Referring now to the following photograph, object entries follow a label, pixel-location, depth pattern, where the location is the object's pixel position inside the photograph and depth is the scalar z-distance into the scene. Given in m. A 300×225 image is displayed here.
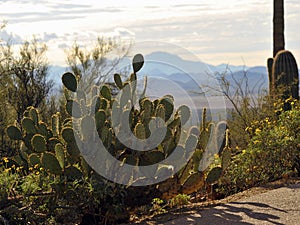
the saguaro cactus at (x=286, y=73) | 14.31
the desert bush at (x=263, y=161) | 8.84
